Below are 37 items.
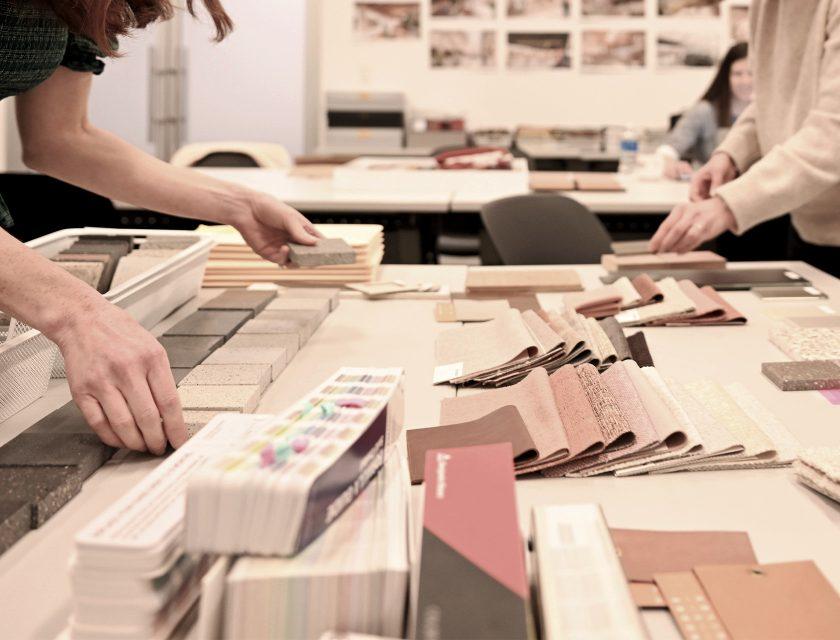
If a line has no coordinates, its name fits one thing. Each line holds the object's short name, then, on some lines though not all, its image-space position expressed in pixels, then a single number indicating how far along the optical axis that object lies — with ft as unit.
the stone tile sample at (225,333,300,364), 4.75
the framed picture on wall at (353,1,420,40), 22.27
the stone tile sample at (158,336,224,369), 4.40
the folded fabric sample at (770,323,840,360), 4.86
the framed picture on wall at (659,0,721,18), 21.81
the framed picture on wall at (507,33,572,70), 22.18
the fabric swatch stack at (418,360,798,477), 3.43
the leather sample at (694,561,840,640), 2.32
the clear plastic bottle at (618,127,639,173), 15.90
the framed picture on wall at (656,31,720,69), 22.05
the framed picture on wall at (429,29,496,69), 22.21
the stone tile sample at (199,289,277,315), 5.56
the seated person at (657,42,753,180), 16.97
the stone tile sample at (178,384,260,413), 3.77
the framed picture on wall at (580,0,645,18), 22.04
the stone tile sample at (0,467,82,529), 2.93
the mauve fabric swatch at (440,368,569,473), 3.46
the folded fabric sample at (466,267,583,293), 6.46
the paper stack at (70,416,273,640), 2.11
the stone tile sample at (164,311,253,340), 4.94
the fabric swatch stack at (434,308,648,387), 4.42
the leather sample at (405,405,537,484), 3.39
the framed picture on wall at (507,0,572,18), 22.07
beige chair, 15.75
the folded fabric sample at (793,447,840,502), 3.14
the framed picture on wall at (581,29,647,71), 22.11
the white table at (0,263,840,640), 2.66
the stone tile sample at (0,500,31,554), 2.77
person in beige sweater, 6.67
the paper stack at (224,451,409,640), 2.11
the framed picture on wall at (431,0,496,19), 22.15
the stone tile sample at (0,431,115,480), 3.22
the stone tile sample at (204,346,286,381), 4.44
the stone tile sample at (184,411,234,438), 3.51
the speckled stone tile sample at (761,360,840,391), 4.34
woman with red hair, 3.17
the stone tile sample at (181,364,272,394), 4.11
